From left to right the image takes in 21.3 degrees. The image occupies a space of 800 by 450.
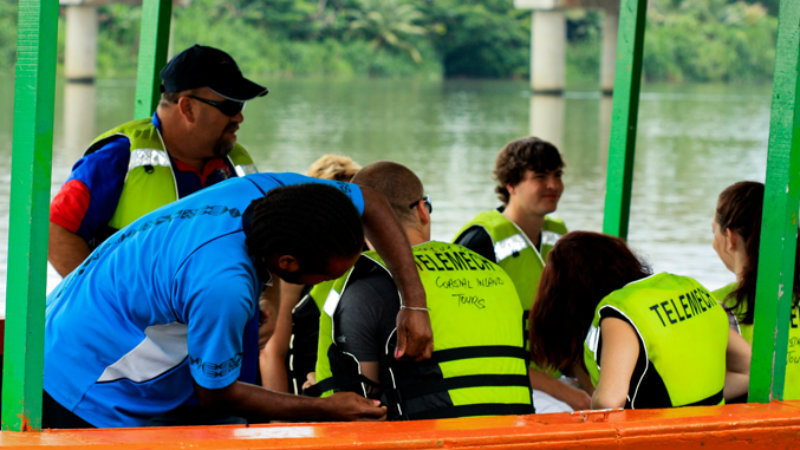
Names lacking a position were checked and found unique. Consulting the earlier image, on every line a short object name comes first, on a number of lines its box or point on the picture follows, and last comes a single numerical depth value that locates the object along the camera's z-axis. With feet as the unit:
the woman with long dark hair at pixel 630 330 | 17.88
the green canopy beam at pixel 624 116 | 31.50
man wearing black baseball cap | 22.56
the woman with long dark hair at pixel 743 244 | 20.97
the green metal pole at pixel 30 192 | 14.61
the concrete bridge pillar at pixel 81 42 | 213.67
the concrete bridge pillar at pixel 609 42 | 227.10
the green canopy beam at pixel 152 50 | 29.79
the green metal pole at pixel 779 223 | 17.37
